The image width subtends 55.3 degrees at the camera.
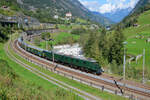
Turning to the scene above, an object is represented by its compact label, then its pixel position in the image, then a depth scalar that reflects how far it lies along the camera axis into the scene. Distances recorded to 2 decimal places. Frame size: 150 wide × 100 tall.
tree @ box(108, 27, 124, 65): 58.31
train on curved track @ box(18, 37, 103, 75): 35.34
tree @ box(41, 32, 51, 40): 117.04
